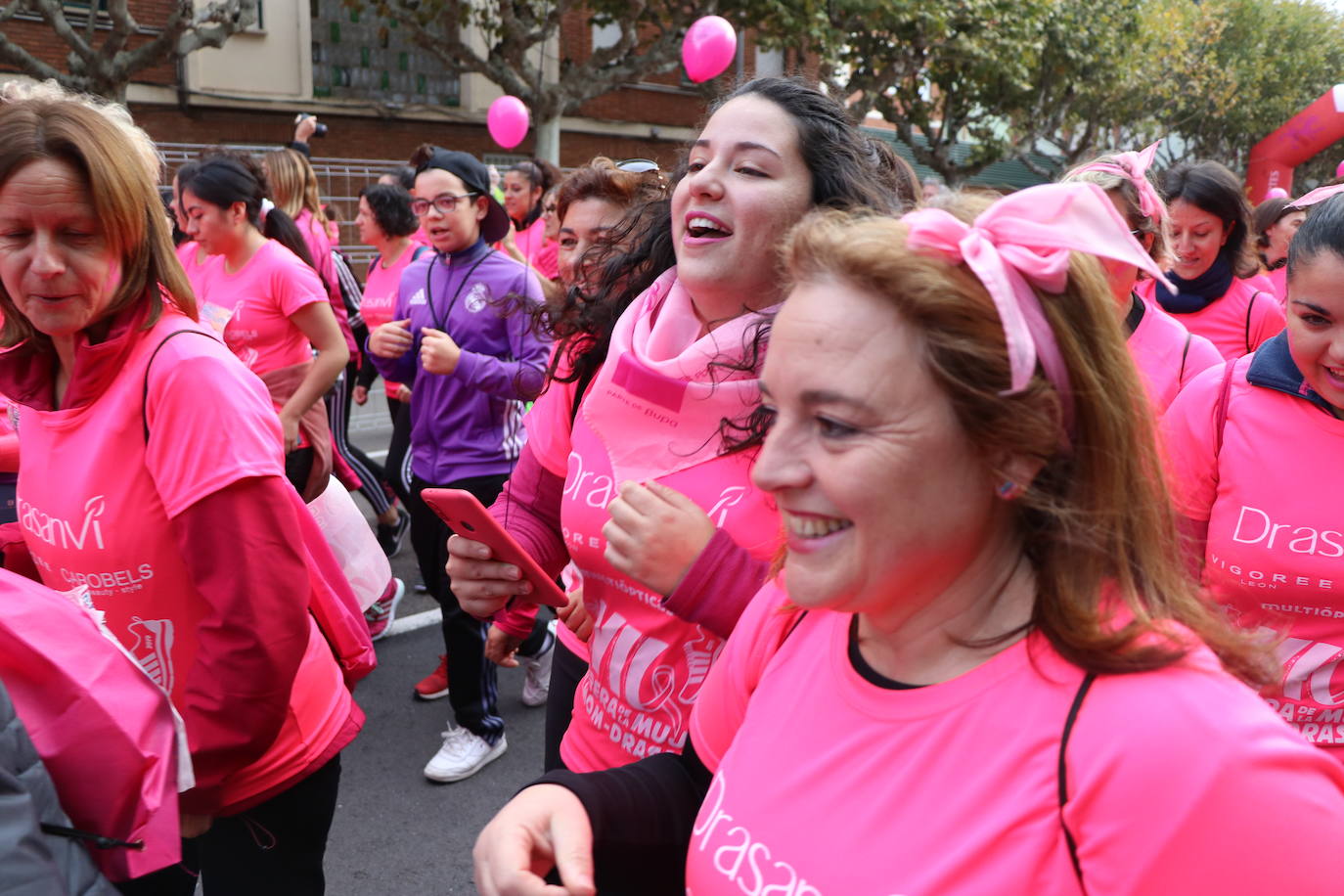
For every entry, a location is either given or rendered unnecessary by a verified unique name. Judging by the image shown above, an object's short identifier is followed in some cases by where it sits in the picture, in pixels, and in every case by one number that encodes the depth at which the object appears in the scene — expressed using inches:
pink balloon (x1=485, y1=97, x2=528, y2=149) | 389.4
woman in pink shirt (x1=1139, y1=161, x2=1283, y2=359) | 170.9
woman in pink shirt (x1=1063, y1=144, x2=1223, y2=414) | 121.4
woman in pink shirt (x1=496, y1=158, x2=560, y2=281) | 319.0
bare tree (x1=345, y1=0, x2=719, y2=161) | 636.7
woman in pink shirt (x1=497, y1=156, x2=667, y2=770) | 91.1
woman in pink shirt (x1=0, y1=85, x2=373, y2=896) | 76.7
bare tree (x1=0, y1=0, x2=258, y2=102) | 444.5
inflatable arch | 812.6
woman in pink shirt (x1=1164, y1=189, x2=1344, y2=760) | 83.2
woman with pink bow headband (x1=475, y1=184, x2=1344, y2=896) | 41.1
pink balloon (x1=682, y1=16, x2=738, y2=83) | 370.3
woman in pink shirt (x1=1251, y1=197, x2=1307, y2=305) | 244.7
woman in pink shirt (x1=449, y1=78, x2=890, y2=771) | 76.7
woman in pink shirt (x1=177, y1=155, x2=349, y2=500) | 183.9
